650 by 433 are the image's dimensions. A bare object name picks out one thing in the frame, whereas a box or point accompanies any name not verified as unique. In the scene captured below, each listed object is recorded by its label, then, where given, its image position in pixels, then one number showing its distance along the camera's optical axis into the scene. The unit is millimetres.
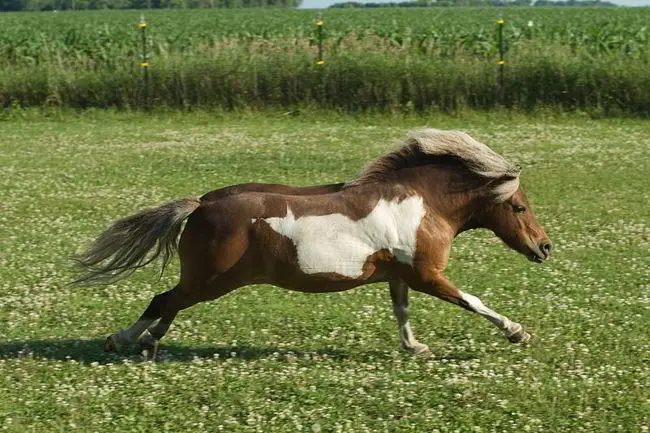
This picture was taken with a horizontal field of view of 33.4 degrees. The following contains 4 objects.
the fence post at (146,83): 24125
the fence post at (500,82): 23141
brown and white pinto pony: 7848
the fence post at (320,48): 23912
